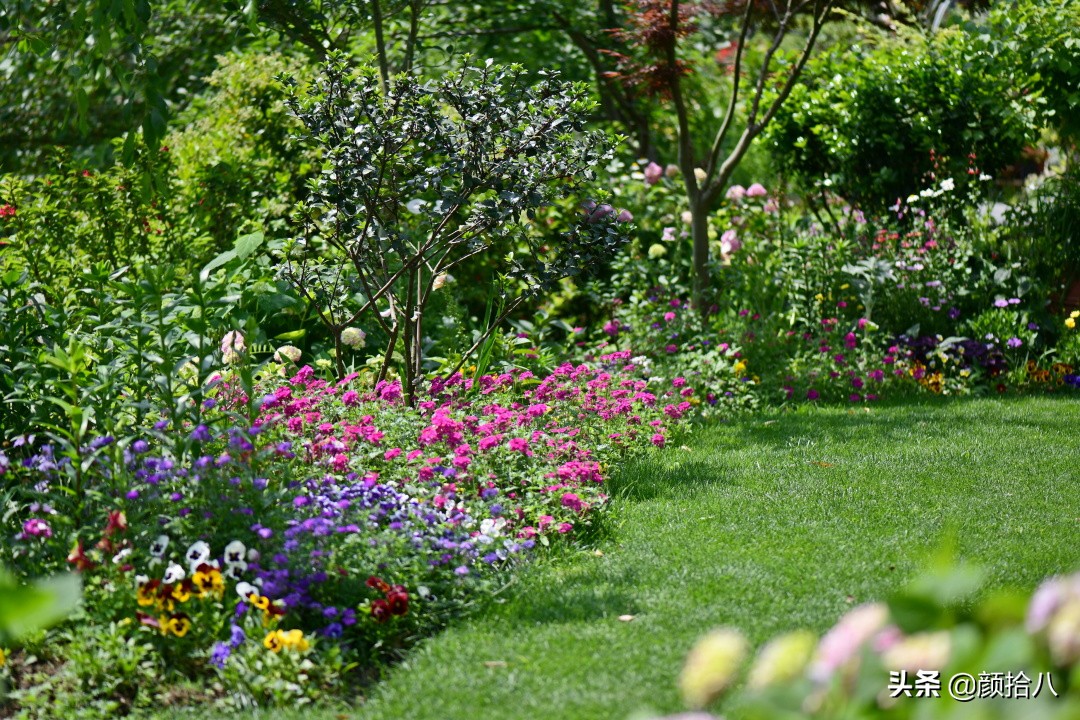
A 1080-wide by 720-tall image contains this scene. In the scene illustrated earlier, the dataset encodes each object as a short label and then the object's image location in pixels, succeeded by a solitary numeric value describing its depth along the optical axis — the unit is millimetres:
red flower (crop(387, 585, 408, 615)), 6238
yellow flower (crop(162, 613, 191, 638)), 5965
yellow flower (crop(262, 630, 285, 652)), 5840
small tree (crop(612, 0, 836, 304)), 12977
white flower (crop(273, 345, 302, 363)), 10684
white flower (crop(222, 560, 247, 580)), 6355
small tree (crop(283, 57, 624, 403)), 9453
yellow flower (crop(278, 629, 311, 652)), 5821
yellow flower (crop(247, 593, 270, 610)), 6043
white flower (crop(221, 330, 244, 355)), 9078
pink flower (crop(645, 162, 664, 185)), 15953
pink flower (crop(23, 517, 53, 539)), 6605
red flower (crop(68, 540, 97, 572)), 6273
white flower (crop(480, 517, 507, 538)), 7383
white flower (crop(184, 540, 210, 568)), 6281
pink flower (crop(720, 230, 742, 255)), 14469
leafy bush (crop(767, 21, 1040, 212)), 14422
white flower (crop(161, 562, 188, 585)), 6164
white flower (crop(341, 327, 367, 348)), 11164
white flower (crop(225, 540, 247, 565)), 6391
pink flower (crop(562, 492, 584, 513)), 7945
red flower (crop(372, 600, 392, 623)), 6195
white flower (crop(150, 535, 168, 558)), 6332
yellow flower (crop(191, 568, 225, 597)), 6148
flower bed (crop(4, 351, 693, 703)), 6098
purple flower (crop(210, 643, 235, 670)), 5794
